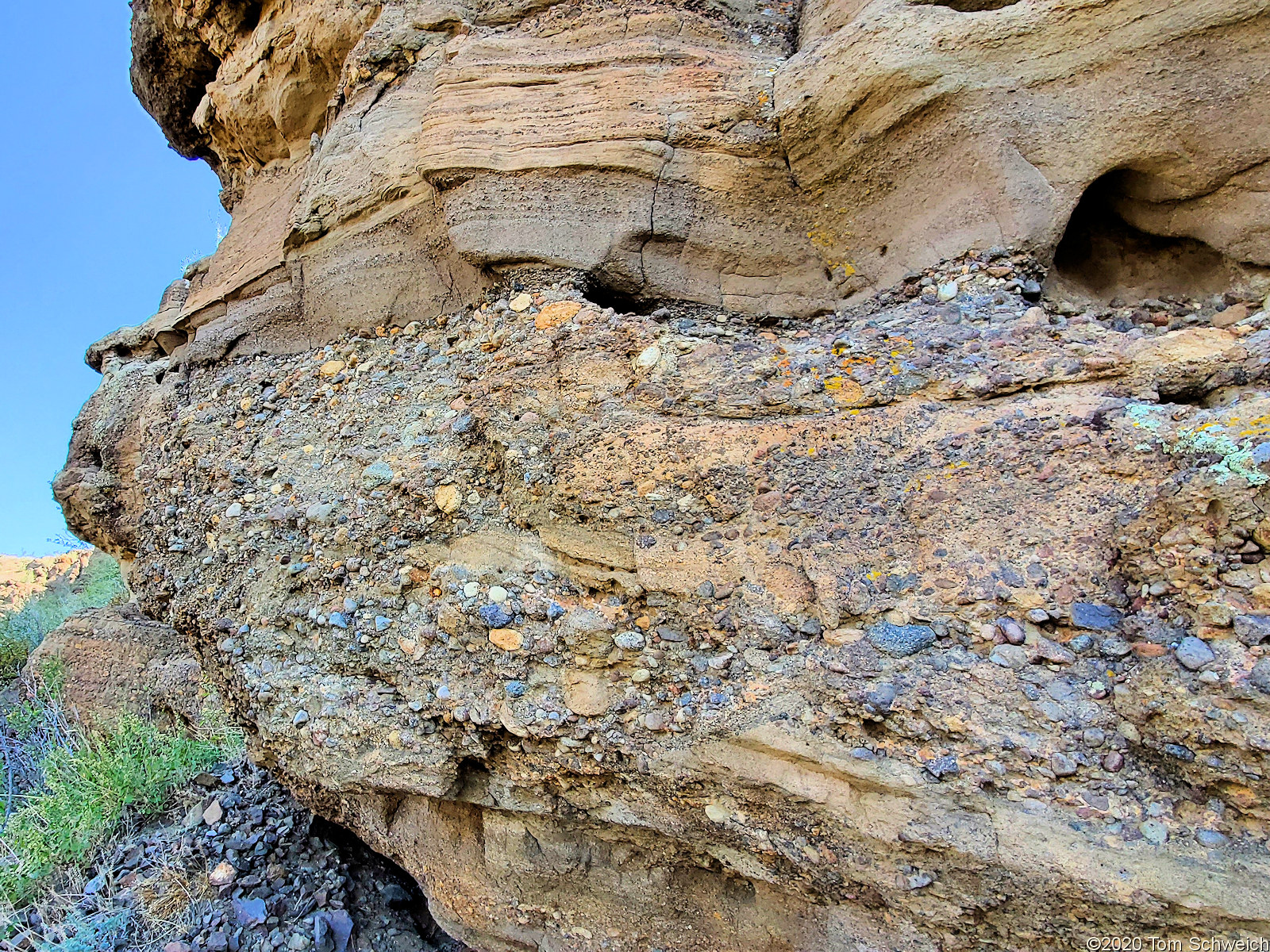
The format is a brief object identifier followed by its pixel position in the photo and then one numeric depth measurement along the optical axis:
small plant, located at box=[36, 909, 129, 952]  3.08
